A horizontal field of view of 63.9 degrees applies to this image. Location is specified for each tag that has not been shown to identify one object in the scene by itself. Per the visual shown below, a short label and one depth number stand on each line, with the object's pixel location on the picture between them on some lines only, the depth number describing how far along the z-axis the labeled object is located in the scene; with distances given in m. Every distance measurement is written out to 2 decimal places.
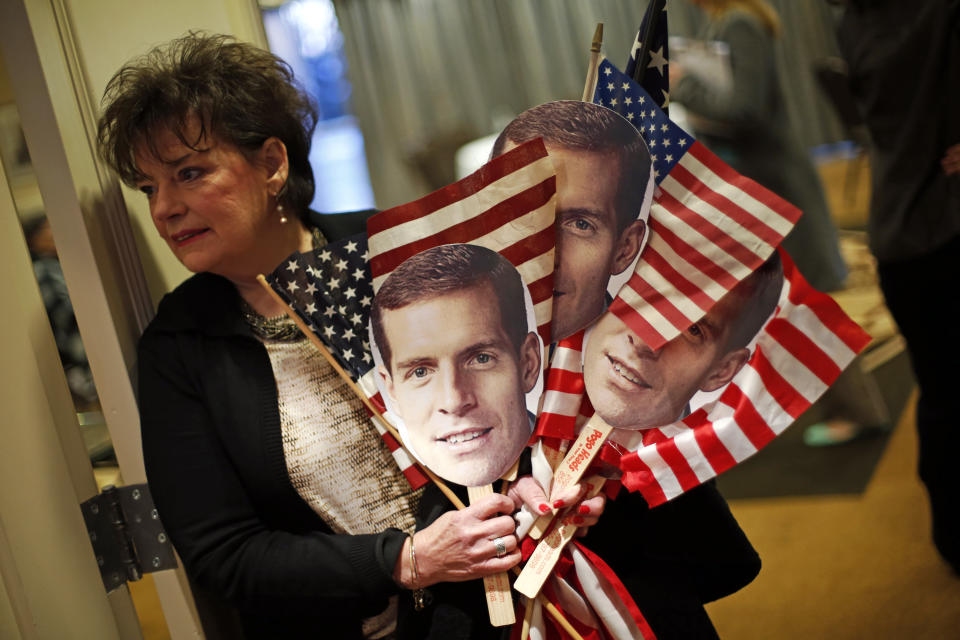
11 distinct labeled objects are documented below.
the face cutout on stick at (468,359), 1.01
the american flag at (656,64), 1.03
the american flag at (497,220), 1.00
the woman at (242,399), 1.11
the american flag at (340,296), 1.09
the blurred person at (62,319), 1.22
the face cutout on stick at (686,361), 0.97
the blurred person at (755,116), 2.20
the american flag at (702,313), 0.93
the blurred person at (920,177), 1.47
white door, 1.09
